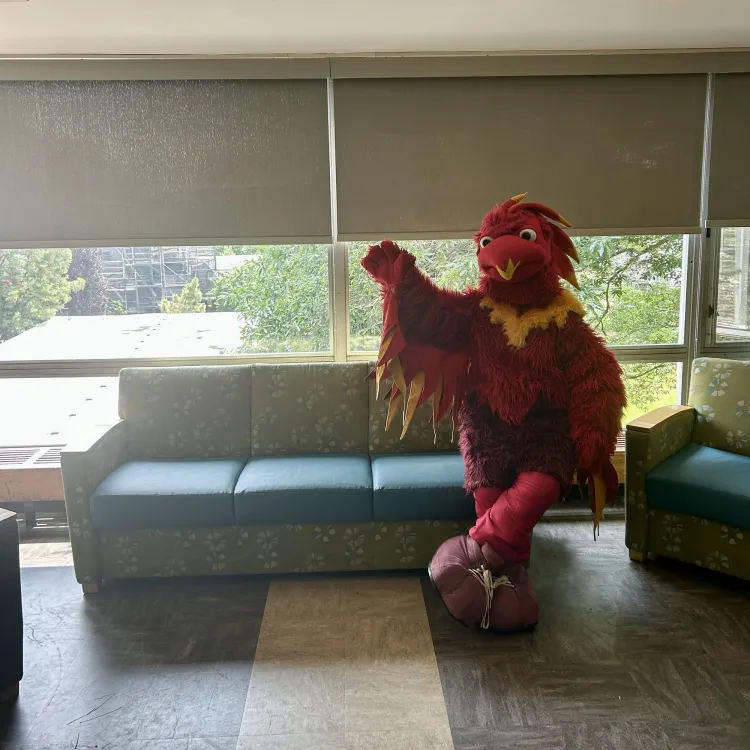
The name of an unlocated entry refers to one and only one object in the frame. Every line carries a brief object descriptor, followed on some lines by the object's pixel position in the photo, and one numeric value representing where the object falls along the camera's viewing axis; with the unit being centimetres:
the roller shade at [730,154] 332
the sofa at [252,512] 274
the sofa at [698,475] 270
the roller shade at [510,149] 329
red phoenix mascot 240
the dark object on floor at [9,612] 208
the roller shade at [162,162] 325
